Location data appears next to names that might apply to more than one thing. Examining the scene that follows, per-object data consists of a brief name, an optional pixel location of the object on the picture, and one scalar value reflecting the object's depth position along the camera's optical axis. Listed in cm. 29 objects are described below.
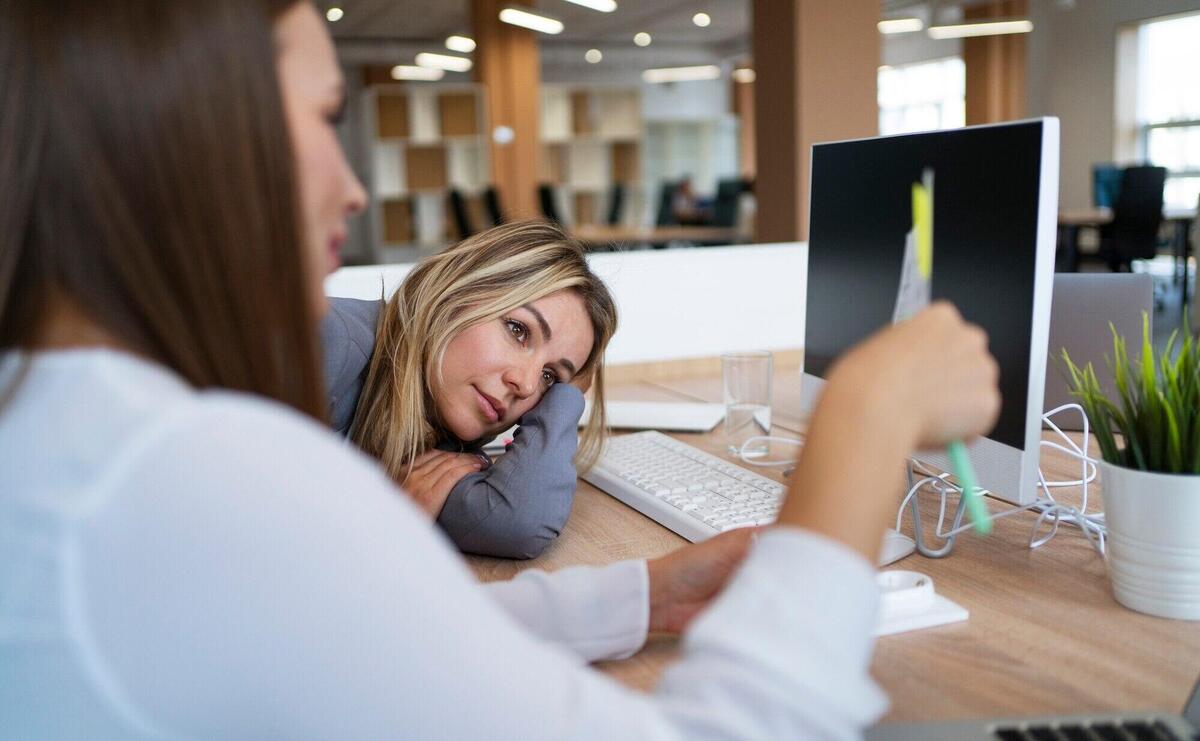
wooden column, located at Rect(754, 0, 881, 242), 349
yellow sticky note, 64
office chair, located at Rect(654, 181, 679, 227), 1120
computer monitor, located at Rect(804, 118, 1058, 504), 95
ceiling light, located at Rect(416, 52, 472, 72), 1288
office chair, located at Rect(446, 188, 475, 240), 885
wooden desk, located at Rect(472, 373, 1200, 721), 76
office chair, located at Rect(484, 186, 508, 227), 849
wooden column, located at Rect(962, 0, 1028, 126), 1030
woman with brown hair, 45
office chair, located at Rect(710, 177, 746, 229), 963
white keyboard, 116
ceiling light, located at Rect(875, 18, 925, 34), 995
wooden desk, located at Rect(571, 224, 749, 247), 863
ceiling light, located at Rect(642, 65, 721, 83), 1399
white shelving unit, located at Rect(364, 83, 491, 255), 915
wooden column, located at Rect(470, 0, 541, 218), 876
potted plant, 86
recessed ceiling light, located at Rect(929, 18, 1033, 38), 954
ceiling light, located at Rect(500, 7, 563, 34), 848
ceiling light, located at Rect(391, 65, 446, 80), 1373
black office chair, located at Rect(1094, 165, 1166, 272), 765
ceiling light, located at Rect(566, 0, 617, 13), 884
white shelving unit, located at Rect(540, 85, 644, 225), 1116
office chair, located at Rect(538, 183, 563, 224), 939
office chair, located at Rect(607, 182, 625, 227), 1121
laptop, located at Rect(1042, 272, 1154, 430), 154
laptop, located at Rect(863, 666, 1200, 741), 67
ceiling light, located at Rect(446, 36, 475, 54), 1194
